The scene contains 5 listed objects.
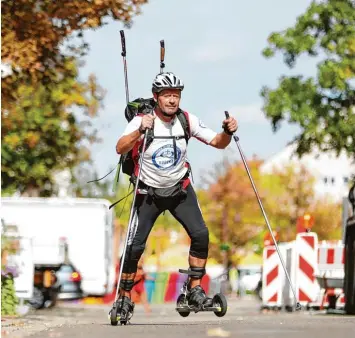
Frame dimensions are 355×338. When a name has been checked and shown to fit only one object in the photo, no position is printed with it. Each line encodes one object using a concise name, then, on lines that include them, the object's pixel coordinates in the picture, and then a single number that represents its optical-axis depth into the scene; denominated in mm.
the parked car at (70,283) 38406
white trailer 41781
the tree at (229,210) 98062
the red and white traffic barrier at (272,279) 27594
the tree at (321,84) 46750
